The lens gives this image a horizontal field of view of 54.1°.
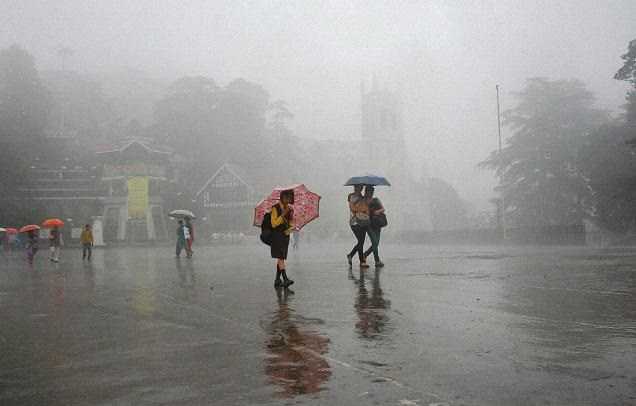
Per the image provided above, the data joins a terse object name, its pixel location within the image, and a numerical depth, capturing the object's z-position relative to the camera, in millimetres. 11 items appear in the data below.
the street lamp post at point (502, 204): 40275
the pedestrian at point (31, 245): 22675
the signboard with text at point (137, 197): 57375
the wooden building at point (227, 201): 61688
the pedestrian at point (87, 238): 25203
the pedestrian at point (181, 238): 22891
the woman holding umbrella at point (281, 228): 9312
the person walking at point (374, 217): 12914
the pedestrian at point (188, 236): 23014
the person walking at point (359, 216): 12648
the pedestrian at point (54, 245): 22461
